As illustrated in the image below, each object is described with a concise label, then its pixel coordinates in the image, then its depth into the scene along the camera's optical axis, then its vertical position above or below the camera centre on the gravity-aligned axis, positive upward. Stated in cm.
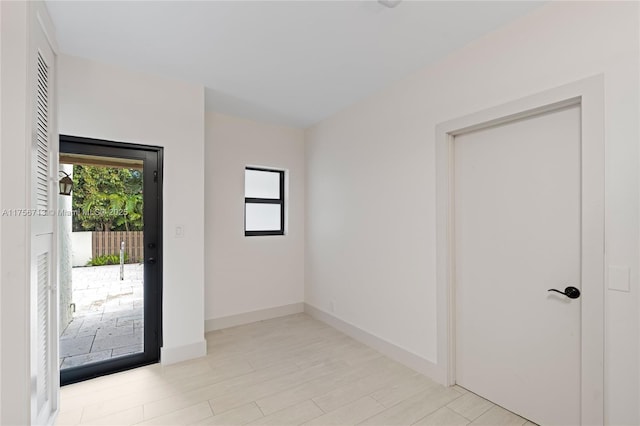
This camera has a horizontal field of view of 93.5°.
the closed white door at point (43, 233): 149 -12
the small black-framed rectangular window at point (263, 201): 421 +16
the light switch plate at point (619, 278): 156 -34
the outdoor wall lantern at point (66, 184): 242 +22
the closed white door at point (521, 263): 187 -35
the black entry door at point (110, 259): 255 -42
